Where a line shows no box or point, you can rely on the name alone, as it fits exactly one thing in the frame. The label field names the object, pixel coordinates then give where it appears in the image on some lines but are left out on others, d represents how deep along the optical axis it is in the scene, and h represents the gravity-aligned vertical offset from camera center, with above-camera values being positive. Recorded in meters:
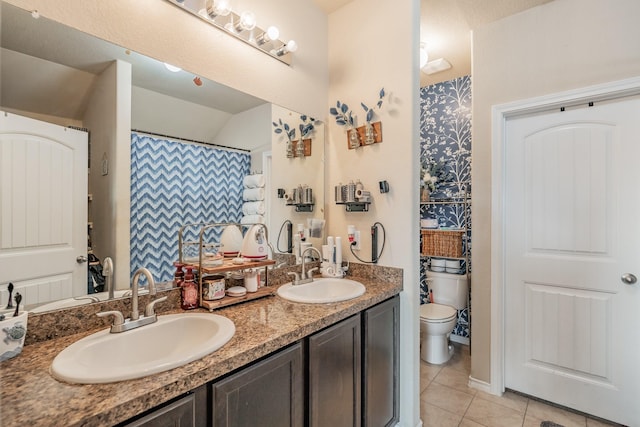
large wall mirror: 1.00 +0.46
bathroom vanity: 0.85 -0.63
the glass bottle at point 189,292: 1.28 -0.34
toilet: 2.56 -0.90
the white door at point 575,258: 1.83 -0.30
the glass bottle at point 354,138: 1.99 +0.50
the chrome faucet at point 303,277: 1.72 -0.39
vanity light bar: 1.42 +0.97
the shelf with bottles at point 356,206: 1.95 +0.05
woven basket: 2.85 -0.29
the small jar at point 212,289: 1.31 -0.33
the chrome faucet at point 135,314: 1.00 -0.36
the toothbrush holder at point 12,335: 0.82 -0.34
